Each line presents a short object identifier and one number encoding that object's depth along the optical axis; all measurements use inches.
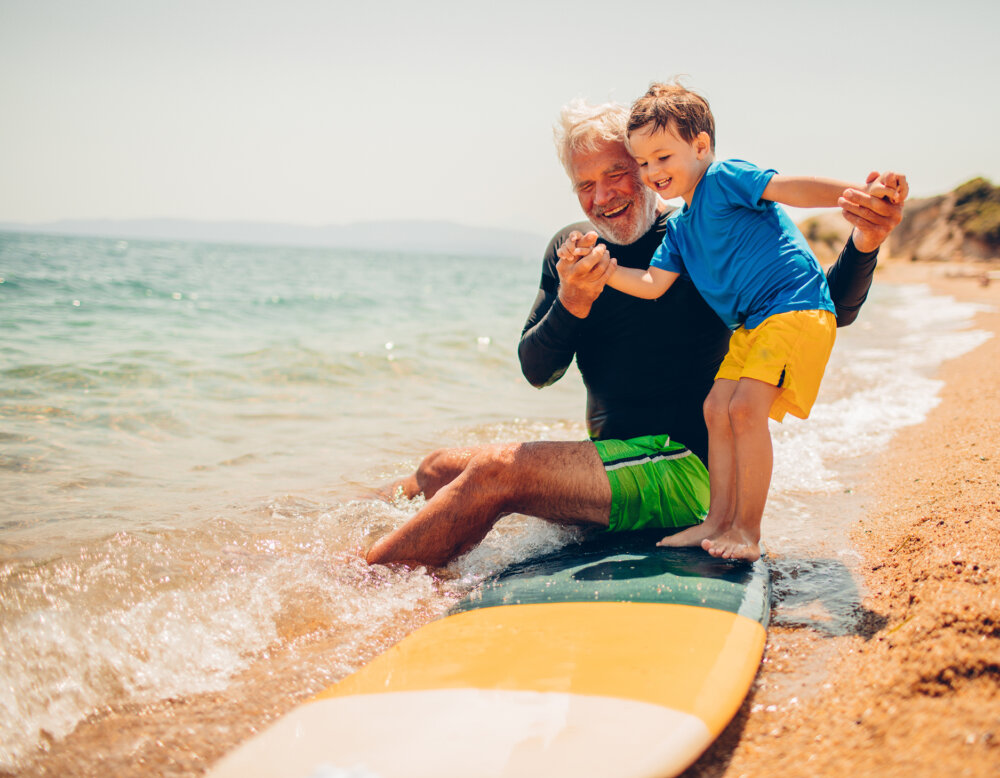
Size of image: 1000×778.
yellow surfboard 65.0
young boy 103.5
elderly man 110.9
